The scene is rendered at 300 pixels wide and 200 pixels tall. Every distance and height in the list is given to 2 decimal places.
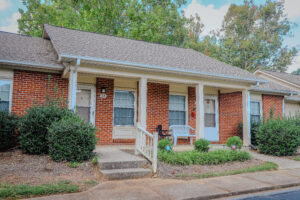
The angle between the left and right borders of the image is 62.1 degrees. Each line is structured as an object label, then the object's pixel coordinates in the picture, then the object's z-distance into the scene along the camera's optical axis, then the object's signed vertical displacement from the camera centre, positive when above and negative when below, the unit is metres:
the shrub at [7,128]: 6.96 -0.39
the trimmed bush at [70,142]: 5.94 -0.64
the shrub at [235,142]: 7.95 -0.77
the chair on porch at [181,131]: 10.02 -0.58
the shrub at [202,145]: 7.64 -0.85
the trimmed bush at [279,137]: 8.66 -0.67
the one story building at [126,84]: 7.82 +1.23
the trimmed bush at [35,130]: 6.59 -0.41
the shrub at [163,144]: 7.11 -0.78
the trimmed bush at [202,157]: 6.49 -1.10
